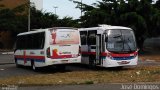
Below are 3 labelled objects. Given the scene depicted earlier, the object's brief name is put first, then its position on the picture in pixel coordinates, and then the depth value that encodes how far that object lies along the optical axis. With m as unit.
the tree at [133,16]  23.51
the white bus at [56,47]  12.45
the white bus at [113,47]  12.65
